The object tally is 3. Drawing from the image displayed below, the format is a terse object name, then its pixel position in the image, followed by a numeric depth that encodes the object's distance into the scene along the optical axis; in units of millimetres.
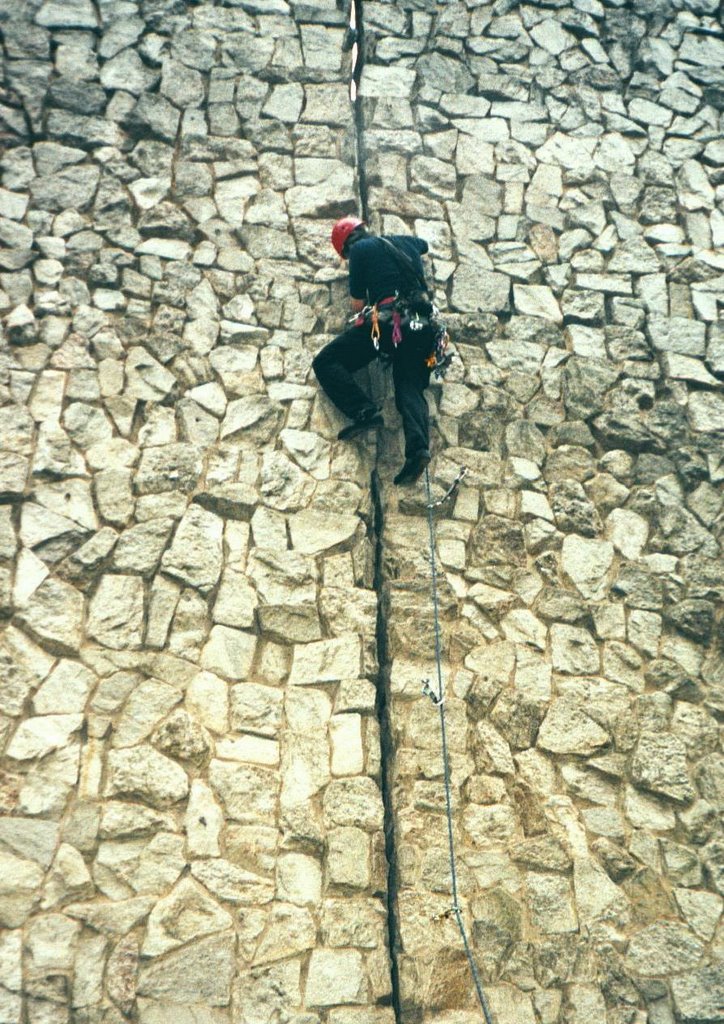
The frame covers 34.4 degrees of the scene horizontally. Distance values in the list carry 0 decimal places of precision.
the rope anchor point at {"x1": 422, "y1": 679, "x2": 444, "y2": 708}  5473
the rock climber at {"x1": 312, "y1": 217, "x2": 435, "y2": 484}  5867
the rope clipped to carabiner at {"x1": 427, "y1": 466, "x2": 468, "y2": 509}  6008
